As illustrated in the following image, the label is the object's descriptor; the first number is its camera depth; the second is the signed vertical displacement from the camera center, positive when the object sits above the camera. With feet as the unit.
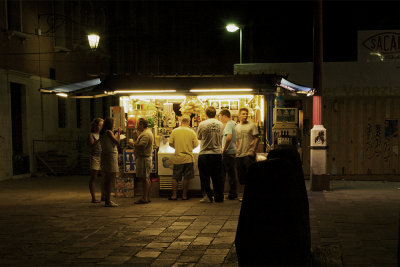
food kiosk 37.04 +1.37
